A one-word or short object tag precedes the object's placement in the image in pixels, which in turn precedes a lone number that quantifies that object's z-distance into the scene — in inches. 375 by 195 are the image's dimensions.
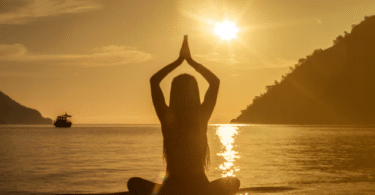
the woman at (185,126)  203.5
